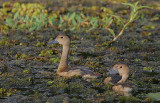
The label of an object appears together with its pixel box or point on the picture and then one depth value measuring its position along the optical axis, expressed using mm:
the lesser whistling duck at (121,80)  18141
